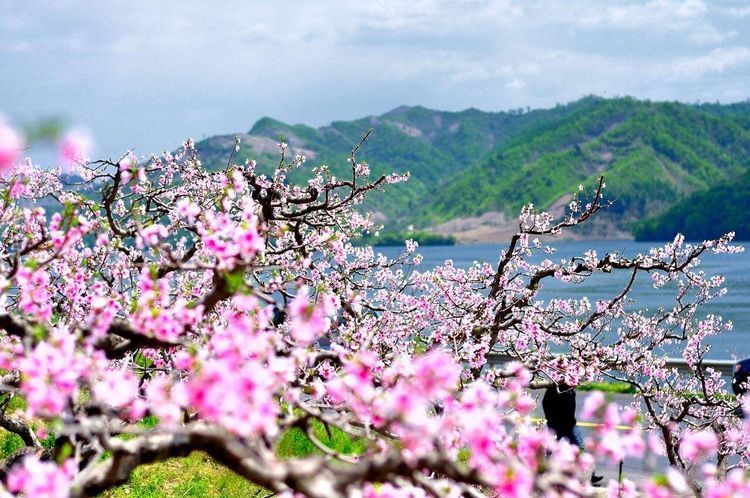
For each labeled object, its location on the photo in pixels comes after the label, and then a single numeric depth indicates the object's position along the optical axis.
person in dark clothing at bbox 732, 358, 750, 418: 17.77
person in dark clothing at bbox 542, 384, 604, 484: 12.53
